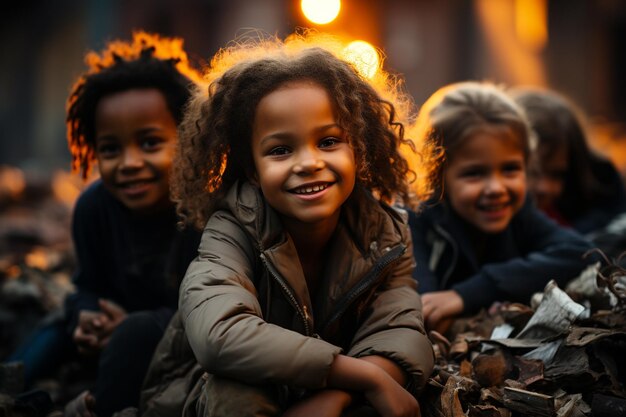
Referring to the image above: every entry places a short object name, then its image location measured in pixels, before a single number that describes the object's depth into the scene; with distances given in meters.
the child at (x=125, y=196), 3.26
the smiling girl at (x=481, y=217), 3.30
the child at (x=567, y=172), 4.59
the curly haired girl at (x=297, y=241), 2.16
